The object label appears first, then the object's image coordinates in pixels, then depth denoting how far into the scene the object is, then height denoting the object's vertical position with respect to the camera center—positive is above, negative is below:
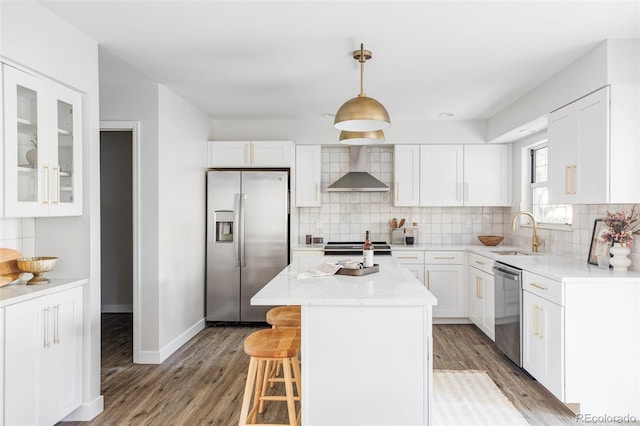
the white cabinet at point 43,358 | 2.05 -0.82
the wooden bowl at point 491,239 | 4.96 -0.36
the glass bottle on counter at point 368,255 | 2.89 -0.32
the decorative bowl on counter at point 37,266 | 2.32 -0.33
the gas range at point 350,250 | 4.83 -0.48
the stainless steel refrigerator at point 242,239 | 4.77 -0.35
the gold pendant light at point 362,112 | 2.31 +0.56
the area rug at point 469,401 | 2.63 -1.35
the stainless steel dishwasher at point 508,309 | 3.31 -0.86
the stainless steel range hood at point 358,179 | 4.97 +0.38
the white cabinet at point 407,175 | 5.13 +0.44
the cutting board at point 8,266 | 2.28 -0.32
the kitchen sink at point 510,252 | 4.34 -0.46
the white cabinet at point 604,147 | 2.65 +0.43
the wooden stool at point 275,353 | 2.20 -0.77
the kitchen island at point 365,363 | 2.15 -0.81
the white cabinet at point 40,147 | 2.09 +0.35
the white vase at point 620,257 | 2.84 -0.33
